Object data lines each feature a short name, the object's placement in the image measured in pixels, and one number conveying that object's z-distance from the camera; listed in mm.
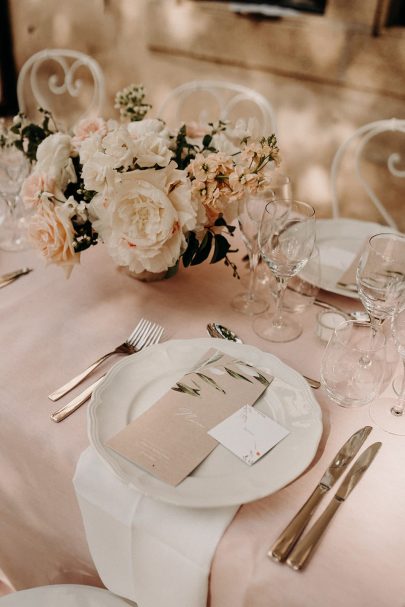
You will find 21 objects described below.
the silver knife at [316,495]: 692
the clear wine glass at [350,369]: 883
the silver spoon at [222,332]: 1021
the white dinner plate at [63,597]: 861
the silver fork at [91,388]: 865
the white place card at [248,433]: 779
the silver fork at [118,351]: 903
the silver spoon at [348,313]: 1083
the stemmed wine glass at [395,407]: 869
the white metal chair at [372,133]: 1614
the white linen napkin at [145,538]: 710
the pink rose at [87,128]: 1100
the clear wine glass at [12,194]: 1258
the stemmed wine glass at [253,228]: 1074
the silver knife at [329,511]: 682
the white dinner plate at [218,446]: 728
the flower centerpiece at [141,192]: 939
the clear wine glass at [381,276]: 912
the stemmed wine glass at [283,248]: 989
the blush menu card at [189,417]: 763
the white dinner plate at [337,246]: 1137
